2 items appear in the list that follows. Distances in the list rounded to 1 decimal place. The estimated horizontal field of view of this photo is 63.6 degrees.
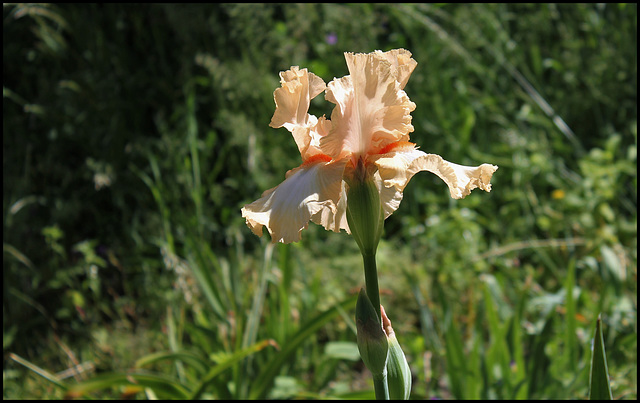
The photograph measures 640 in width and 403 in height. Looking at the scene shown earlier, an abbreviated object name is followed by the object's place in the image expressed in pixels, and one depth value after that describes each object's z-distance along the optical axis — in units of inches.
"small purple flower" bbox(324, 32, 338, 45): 88.2
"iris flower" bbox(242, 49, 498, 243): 23.8
